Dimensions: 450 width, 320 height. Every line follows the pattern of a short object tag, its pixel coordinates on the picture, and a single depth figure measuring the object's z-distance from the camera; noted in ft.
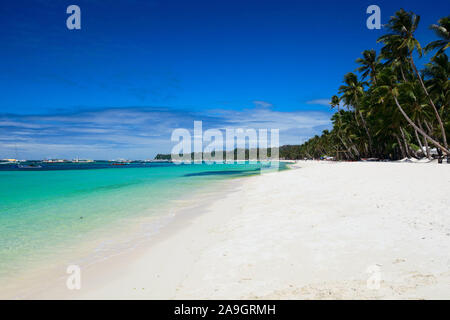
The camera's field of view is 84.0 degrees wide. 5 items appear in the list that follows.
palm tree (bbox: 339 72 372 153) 153.89
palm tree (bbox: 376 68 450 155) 93.66
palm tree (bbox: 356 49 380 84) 132.57
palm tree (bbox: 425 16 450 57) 79.77
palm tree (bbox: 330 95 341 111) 221.46
